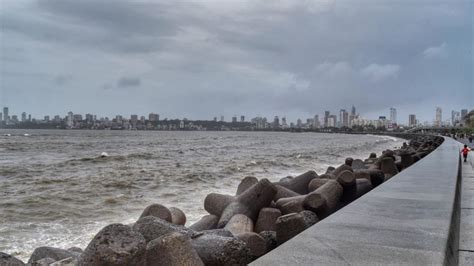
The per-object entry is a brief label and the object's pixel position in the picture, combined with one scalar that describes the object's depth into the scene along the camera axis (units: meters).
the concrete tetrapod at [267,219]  7.28
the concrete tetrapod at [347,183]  9.02
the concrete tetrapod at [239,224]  6.86
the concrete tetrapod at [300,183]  11.21
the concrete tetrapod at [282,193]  9.24
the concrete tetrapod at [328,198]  7.03
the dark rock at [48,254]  5.23
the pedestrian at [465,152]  16.24
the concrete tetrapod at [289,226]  5.30
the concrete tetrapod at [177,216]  8.05
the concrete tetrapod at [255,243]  5.02
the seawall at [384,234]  3.19
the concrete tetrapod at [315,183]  10.28
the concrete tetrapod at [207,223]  8.03
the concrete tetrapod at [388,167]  13.02
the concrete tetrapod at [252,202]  7.93
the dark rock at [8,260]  4.10
